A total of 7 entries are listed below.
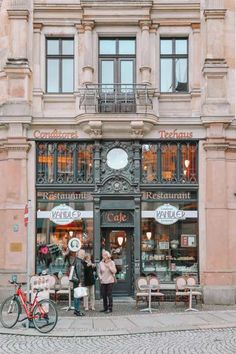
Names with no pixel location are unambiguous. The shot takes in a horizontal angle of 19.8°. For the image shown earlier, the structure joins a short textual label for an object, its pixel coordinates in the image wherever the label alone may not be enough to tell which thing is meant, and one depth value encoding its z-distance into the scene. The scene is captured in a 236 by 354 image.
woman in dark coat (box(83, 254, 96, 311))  19.31
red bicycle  15.37
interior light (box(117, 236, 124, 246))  21.91
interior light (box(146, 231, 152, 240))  21.67
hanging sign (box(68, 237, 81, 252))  21.58
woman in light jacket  18.98
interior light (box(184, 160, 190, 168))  21.72
